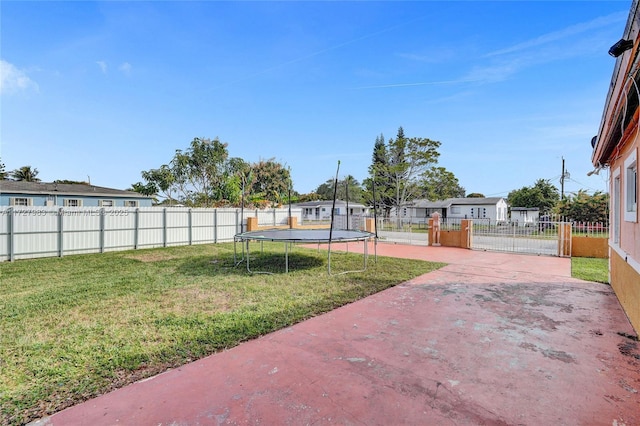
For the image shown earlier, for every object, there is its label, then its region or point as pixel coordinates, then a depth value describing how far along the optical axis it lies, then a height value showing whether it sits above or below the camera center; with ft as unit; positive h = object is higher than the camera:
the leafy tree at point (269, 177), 93.25 +10.95
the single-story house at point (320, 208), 124.61 +2.09
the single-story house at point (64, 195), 65.72 +3.84
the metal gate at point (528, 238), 34.91 -3.07
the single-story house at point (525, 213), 95.52 +0.46
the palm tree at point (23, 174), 106.42 +13.21
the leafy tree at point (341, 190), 157.99 +13.33
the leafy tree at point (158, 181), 78.02 +8.02
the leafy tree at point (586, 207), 68.86 +1.75
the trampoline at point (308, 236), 25.09 -2.12
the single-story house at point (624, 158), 7.52 +3.02
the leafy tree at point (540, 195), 105.09 +6.75
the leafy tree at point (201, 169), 77.97 +11.15
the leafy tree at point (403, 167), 88.58 +13.99
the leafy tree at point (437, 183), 90.27 +9.39
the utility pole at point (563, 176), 93.79 +11.89
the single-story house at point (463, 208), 107.96 +2.19
